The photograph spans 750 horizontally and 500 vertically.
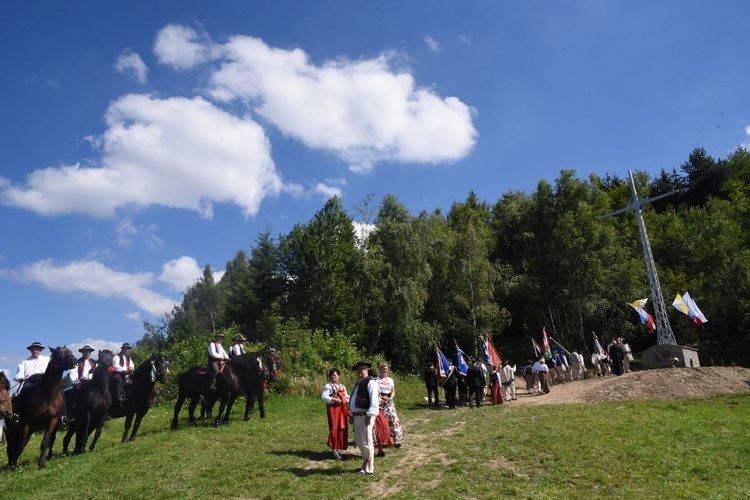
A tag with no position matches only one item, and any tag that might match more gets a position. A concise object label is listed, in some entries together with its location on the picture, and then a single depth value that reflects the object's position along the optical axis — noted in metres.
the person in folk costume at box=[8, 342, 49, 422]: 11.49
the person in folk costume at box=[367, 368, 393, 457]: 12.10
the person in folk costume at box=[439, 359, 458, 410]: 21.12
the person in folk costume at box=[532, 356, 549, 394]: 24.16
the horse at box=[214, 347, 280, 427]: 15.46
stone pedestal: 25.83
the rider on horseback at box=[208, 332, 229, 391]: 15.25
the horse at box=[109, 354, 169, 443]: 13.43
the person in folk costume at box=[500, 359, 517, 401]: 23.17
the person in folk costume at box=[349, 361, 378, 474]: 10.22
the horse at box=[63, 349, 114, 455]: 12.30
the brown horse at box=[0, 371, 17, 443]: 10.65
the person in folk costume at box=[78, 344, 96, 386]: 13.24
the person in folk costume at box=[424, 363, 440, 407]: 21.16
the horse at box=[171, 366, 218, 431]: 15.66
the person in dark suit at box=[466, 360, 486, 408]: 20.91
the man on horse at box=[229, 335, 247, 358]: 17.62
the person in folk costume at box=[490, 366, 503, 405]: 22.00
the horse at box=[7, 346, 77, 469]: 11.21
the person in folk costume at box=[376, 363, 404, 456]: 12.91
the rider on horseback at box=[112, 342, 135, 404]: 12.69
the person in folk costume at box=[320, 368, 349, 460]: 11.54
